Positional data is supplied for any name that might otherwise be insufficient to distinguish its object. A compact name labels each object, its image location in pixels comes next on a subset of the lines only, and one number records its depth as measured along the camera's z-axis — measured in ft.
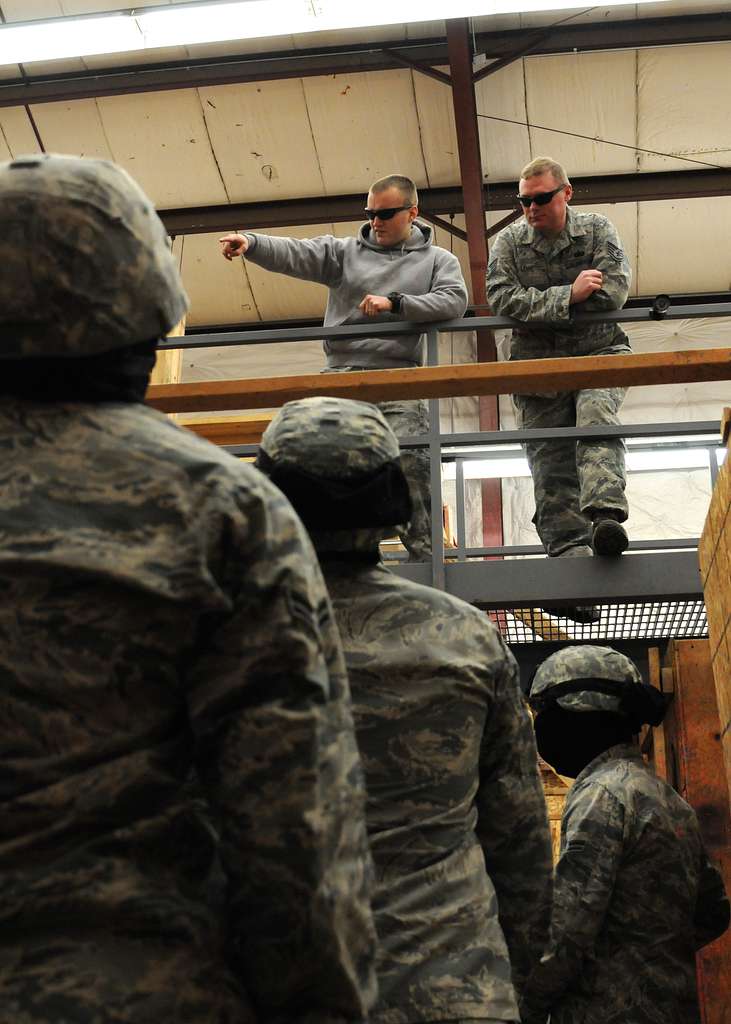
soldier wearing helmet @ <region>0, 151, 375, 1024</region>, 5.28
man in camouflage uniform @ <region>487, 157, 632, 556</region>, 20.04
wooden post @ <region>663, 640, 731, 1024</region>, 16.90
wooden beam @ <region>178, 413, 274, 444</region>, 23.13
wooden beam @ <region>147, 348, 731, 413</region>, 18.42
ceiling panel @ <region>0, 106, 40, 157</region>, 43.45
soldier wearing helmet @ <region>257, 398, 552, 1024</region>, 8.38
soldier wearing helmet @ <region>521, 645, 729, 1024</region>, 13.46
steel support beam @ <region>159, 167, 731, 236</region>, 44.32
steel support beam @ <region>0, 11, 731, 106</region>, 39.88
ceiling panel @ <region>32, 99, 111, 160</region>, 43.19
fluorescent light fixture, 30.73
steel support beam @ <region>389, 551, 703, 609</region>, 19.02
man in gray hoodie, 21.08
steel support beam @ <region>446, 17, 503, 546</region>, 39.52
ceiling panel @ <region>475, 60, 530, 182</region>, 41.55
